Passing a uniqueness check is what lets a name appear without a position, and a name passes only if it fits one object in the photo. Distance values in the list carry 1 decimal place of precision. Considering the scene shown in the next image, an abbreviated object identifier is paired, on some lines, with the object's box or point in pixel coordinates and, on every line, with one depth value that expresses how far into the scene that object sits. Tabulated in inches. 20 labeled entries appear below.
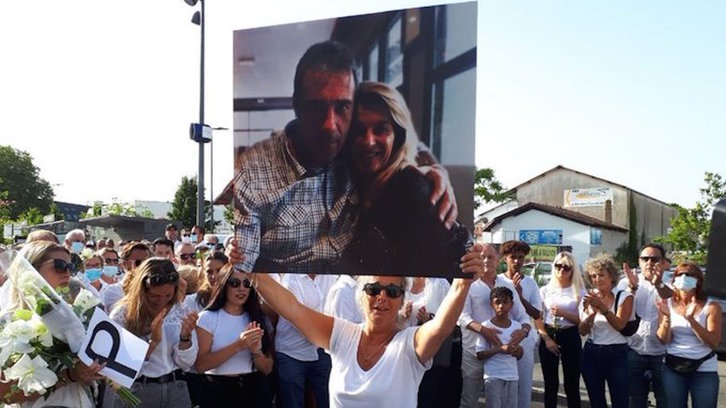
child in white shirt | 242.5
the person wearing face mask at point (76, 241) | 344.4
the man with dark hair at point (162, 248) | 301.3
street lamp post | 581.0
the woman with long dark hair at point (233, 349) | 196.9
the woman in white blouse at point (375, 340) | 127.3
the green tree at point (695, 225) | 895.7
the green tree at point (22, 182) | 2476.6
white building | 1796.3
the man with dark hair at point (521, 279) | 278.7
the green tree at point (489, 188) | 1866.4
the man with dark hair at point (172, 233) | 567.2
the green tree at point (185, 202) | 2144.4
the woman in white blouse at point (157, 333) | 175.9
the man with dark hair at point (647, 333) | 252.5
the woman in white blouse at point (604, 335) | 256.4
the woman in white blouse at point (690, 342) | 227.8
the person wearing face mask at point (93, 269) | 276.2
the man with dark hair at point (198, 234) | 537.6
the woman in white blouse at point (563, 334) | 276.5
